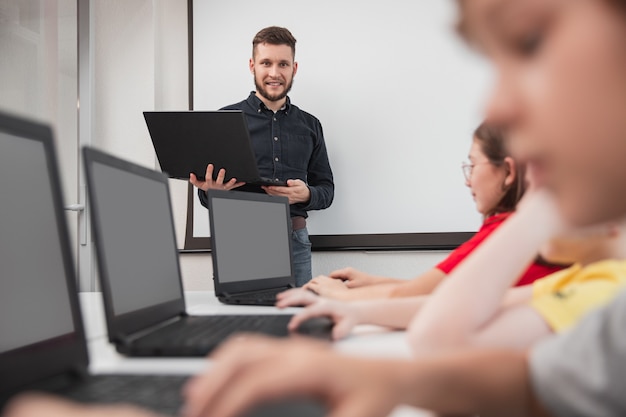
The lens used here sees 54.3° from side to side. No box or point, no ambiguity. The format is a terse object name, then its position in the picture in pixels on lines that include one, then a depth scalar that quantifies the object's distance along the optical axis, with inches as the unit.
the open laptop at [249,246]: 59.9
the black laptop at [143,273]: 34.5
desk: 31.1
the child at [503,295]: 31.0
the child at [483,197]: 55.7
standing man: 108.7
